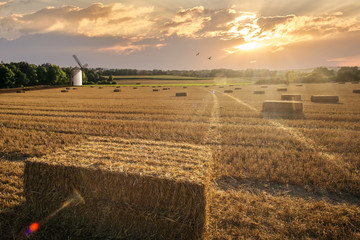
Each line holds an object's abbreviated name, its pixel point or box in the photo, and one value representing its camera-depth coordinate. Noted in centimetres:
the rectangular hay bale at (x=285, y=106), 1764
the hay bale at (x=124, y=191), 386
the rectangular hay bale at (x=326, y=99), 2408
